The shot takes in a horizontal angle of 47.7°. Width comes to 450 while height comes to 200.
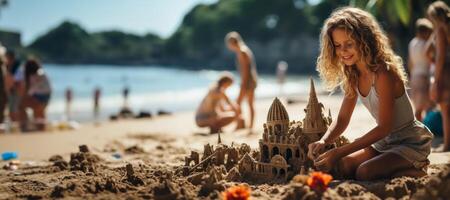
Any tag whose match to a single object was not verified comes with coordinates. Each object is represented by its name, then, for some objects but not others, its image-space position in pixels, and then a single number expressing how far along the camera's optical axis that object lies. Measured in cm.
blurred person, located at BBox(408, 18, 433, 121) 855
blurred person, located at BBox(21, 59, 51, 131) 1135
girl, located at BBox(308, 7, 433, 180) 441
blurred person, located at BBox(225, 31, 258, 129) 1045
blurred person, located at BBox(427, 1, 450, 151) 643
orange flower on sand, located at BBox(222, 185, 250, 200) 351
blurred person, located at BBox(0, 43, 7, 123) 1035
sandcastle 468
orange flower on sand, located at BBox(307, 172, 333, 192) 361
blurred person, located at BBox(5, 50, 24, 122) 1166
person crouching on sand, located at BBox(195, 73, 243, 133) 1029
